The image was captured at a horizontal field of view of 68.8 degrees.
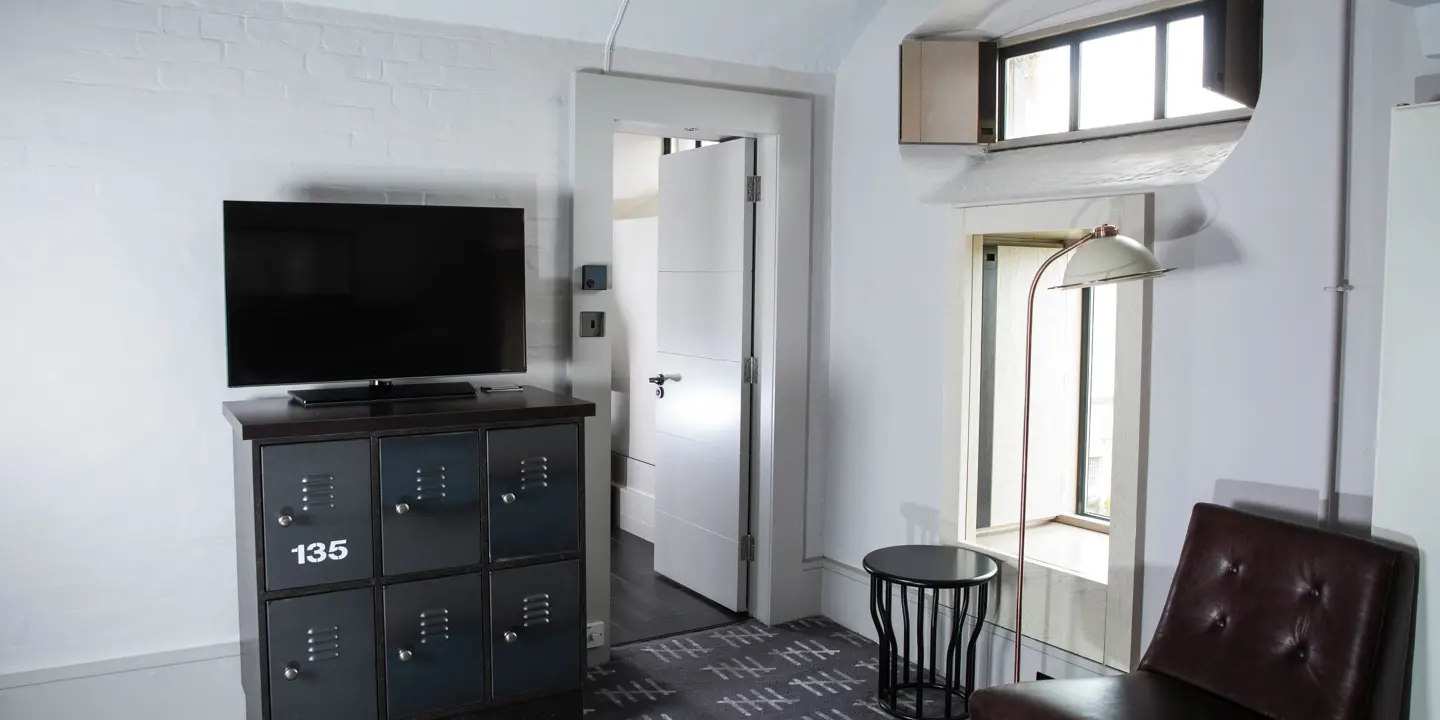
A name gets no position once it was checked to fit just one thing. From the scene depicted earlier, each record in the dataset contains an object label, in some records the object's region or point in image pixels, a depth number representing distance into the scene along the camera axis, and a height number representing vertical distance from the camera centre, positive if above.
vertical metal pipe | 2.66 +0.06
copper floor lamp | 2.78 +0.13
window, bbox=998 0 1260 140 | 2.95 +0.74
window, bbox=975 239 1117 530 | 3.70 -0.30
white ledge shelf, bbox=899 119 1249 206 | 3.06 +0.47
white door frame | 3.88 -0.01
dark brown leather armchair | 2.41 -0.80
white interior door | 4.43 -0.26
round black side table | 3.34 -0.98
